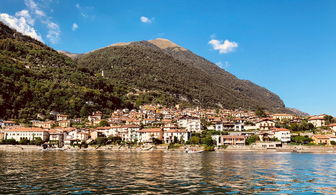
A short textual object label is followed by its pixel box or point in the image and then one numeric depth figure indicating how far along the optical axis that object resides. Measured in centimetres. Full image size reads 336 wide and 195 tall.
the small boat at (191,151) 8369
